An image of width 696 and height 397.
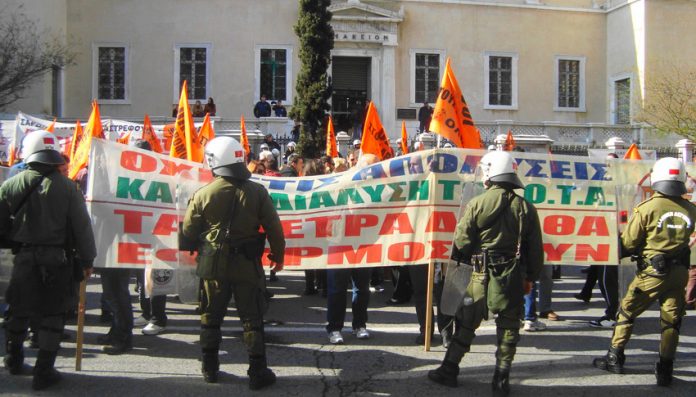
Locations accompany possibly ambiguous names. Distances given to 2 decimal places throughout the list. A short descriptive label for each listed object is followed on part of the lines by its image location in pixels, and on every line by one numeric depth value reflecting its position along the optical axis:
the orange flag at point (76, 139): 10.18
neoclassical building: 29.48
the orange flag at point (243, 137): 12.56
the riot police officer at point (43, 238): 5.67
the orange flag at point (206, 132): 10.63
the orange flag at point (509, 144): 10.92
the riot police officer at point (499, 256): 5.59
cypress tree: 23.84
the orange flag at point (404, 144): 13.35
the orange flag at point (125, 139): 13.16
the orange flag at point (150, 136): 12.74
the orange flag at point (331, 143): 14.23
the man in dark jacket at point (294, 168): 10.18
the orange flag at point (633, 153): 10.45
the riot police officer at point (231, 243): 5.70
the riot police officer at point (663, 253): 5.91
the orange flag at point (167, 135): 14.30
